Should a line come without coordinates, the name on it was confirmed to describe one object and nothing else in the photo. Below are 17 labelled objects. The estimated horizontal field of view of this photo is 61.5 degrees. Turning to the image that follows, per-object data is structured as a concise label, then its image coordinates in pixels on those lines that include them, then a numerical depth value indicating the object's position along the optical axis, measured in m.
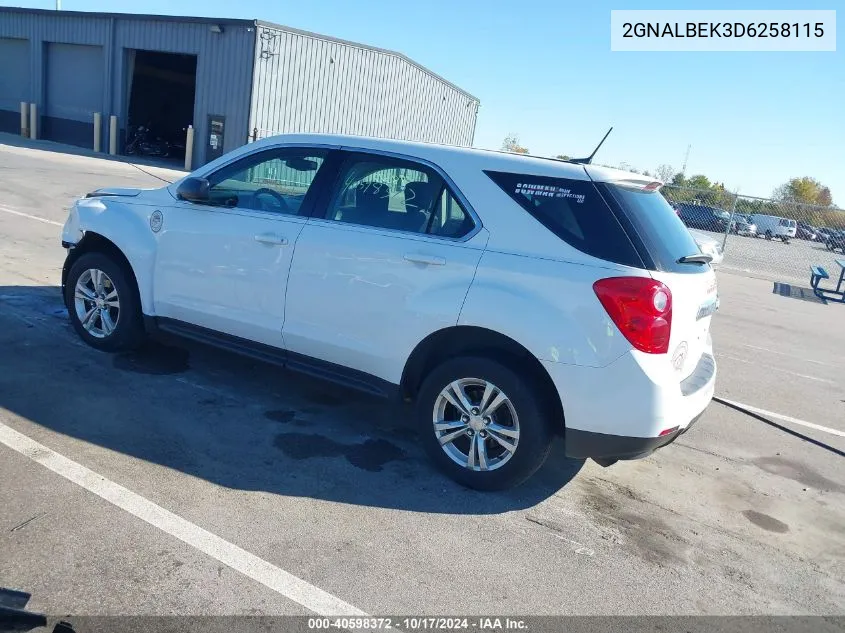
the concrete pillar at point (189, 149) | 27.95
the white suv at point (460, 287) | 3.66
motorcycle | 31.20
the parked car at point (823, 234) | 25.87
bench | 16.16
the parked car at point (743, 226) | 26.30
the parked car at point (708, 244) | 12.23
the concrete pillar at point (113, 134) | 29.84
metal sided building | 27.19
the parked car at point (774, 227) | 30.02
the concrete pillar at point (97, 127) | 30.11
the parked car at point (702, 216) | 21.45
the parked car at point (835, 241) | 25.86
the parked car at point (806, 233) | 29.51
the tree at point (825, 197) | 81.86
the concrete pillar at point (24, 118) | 32.31
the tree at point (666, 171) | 54.58
